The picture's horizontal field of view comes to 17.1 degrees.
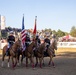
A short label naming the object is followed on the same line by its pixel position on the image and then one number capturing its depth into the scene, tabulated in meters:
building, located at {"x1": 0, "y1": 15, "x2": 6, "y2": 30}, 44.84
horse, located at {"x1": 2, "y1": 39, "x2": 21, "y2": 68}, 17.85
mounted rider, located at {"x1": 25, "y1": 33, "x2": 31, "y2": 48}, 18.98
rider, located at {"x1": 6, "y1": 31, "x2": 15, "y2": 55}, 19.02
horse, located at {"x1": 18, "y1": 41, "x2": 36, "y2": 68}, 18.27
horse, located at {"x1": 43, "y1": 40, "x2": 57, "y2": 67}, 19.78
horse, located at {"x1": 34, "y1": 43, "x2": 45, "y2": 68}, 18.63
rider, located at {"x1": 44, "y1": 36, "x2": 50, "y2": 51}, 19.43
